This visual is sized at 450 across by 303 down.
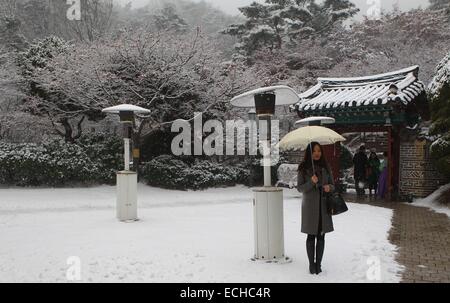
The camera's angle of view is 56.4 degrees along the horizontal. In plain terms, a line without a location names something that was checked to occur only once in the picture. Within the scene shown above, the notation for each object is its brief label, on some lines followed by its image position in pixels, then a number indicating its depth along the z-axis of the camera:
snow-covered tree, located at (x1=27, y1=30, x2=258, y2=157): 14.75
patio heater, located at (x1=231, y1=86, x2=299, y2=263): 5.89
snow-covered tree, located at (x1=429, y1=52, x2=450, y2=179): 11.19
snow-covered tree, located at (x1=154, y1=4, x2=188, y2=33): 32.19
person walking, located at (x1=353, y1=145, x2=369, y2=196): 14.40
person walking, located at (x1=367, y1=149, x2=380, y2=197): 14.51
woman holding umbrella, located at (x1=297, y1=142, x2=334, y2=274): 5.36
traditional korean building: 12.65
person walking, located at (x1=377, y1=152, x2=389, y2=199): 13.55
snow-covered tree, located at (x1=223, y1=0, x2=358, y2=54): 26.38
